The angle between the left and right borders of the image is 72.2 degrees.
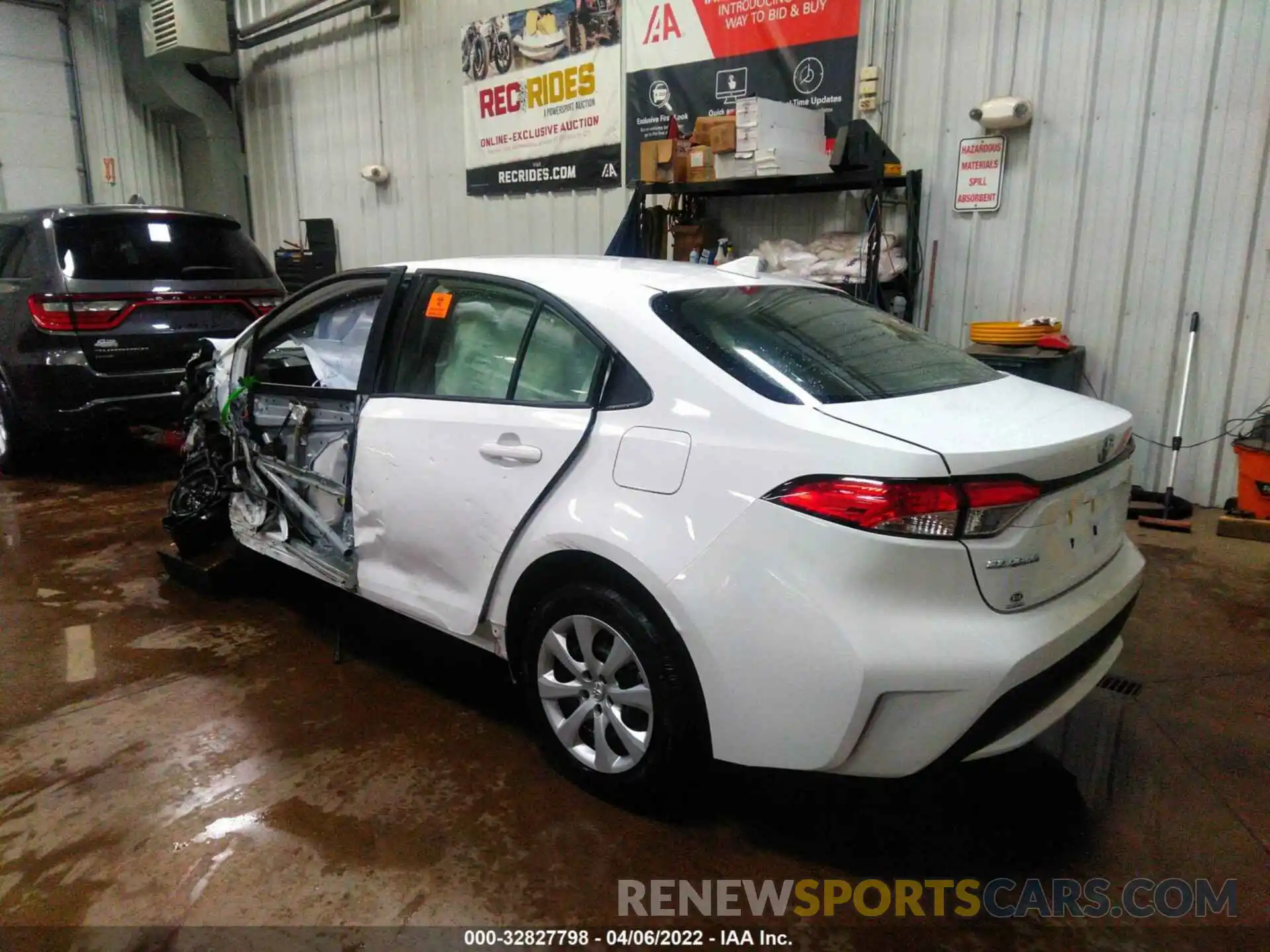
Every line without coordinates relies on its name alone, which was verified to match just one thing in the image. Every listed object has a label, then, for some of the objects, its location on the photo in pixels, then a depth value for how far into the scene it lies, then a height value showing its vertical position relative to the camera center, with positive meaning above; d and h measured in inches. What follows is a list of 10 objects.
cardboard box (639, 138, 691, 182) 221.9 +28.0
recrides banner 266.7 +55.1
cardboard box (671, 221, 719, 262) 235.0 +8.9
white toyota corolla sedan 69.1 -21.6
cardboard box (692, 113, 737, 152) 207.8 +33.0
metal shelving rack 193.9 +19.7
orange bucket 167.6 -39.2
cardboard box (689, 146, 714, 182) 214.8 +26.1
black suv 201.8 -10.0
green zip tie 136.8 -18.4
